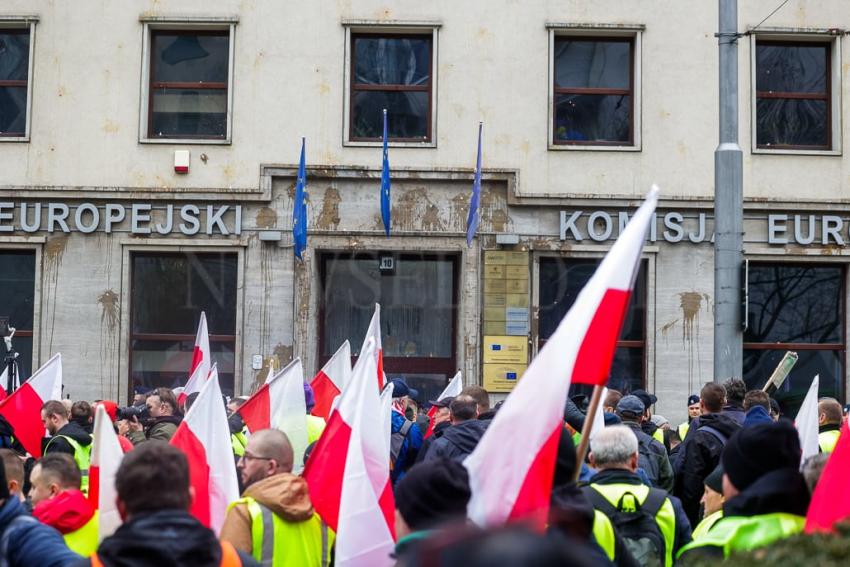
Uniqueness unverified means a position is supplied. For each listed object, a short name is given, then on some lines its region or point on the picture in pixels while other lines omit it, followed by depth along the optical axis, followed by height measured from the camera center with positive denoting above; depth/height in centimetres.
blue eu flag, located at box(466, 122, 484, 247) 1697 +162
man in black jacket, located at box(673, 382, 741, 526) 879 -75
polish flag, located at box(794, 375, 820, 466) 866 -60
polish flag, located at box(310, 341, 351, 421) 1186 -54
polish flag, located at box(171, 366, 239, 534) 654 -63
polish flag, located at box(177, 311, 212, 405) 1307 -37
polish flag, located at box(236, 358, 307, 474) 921 -55
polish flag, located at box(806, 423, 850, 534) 466 -58
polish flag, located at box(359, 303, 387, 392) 1199 -11
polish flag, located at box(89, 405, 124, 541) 541 -59
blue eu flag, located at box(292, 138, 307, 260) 1702 +148
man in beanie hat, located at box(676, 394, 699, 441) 1301 -71
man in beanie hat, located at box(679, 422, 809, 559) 469 -57
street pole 1274 +116
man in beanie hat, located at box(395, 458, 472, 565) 434 -55
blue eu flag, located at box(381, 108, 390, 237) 1703 +182
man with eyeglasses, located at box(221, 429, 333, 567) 552 -79
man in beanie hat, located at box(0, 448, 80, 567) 451 -75
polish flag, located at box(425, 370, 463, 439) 1361 -58
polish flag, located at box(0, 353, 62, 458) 1102 -68
